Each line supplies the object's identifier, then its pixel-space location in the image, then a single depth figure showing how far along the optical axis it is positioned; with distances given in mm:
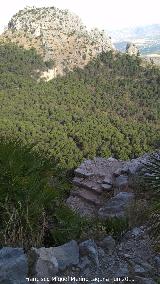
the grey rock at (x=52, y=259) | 2345
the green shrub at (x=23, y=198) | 2788
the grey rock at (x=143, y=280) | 2322
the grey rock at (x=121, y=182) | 6965
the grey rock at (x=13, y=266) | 2221
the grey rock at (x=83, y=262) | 2478
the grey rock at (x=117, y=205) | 5181
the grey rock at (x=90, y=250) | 2541
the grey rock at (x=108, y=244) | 2737
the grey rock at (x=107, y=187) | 7540
